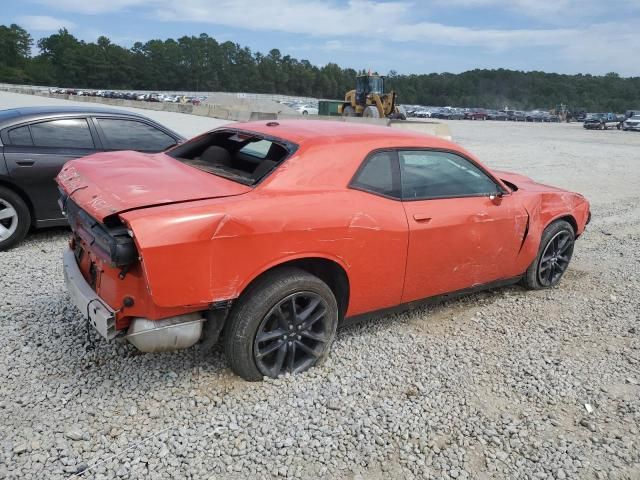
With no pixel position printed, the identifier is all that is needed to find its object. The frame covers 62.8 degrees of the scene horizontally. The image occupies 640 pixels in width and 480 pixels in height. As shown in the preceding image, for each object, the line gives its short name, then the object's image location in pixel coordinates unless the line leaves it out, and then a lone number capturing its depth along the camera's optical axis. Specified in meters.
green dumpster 37.97
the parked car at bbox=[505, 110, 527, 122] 68.00
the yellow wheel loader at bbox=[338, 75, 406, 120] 28.94
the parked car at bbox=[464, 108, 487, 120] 68.12
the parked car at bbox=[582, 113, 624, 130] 46.25
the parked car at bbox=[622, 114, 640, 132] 43.09
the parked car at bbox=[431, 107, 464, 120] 66.12
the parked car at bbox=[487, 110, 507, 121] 68.38
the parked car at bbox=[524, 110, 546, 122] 67.64
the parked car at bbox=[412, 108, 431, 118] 65.94
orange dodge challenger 2.77
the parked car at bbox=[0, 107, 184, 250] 5.50
